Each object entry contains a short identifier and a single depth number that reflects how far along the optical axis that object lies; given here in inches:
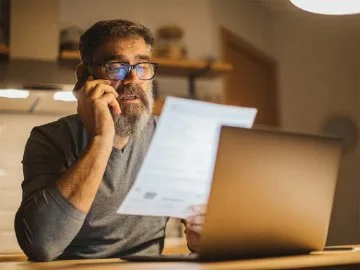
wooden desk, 35.0
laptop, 37.3
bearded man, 43.8
